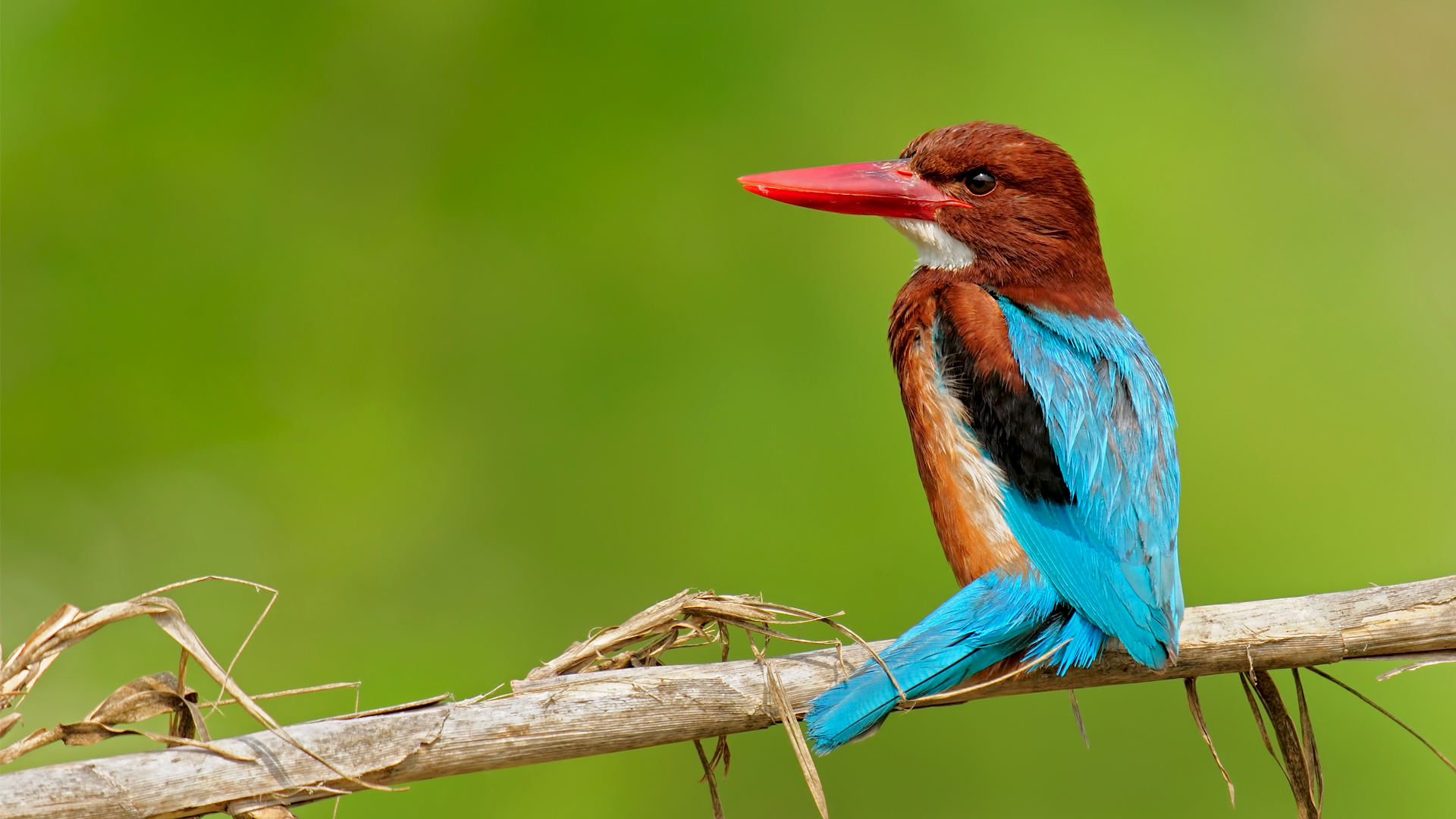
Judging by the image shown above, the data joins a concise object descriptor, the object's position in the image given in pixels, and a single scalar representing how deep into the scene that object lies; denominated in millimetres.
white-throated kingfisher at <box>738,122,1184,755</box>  6644
